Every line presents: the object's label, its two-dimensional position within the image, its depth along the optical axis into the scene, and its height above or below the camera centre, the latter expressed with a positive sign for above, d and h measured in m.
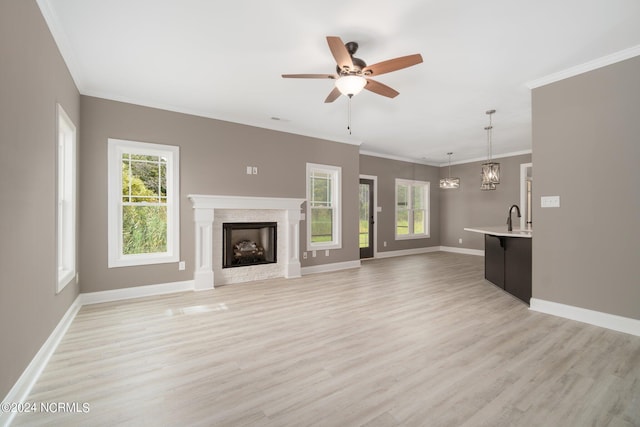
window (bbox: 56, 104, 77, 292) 3.17 +0.17
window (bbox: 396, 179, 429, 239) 8.44 +0.12
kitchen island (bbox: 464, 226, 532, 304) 3.82 -0.70
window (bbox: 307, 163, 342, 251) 5.90 +0.13
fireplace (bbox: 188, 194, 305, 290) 4.53 -0.32
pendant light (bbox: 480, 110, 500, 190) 4.95 +0.65
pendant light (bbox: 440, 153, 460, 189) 6.82 +0.71
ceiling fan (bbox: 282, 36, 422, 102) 2.44 +1.29
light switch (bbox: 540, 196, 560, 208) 3.38 +0.13
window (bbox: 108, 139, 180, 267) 3.99 +0.15
